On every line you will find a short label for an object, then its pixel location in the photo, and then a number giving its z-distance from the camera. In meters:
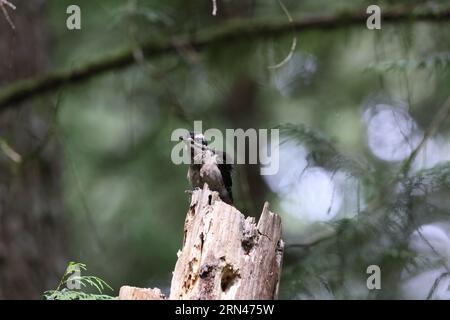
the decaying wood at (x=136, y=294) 5.78
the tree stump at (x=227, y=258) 5.95
